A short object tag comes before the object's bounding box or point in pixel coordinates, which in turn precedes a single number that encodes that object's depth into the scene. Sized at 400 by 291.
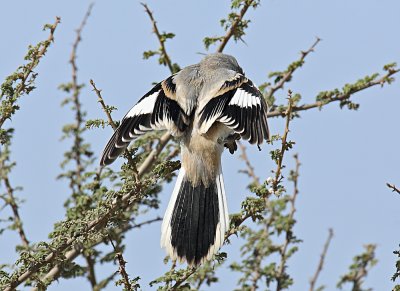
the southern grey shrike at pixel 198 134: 8.07
